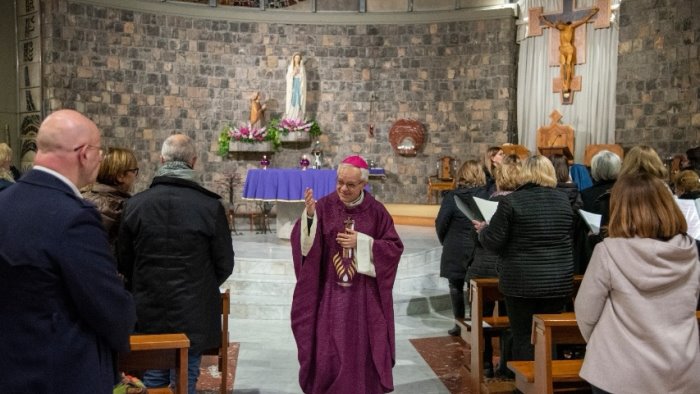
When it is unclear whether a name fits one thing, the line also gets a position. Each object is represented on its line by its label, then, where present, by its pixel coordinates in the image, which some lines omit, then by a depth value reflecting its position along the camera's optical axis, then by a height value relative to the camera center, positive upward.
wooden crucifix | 13.51 +1.87
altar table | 8.93 -0.77
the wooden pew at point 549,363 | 3.18 -1.14
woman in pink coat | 2.48 -0.62
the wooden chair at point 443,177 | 14.51 -1.01
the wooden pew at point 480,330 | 4.38 -1.31
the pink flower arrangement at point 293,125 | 14.64 +0.13
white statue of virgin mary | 14.82 +0.95
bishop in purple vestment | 3.55 -0.90
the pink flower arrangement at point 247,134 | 14.32 -0.07
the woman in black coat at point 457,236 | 5.43 -0.90
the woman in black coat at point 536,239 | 3.70 -0.60
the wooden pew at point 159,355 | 2.84 -1.00
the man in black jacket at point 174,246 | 3.34 -0.60
